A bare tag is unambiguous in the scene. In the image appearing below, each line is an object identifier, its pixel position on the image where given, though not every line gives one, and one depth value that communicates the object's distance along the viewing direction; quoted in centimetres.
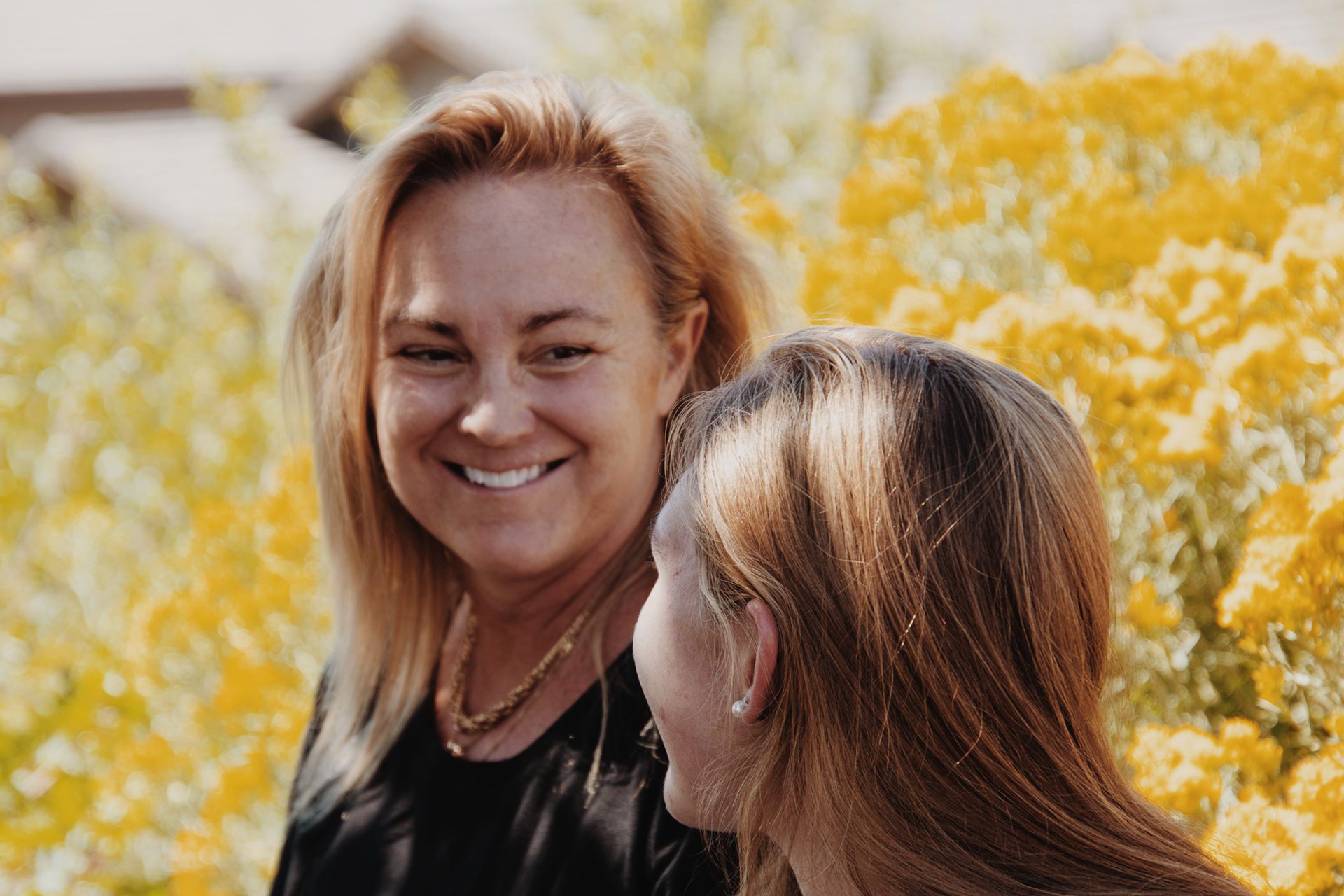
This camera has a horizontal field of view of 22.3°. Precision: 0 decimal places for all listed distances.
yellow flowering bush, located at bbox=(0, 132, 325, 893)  196
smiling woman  153
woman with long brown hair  133
